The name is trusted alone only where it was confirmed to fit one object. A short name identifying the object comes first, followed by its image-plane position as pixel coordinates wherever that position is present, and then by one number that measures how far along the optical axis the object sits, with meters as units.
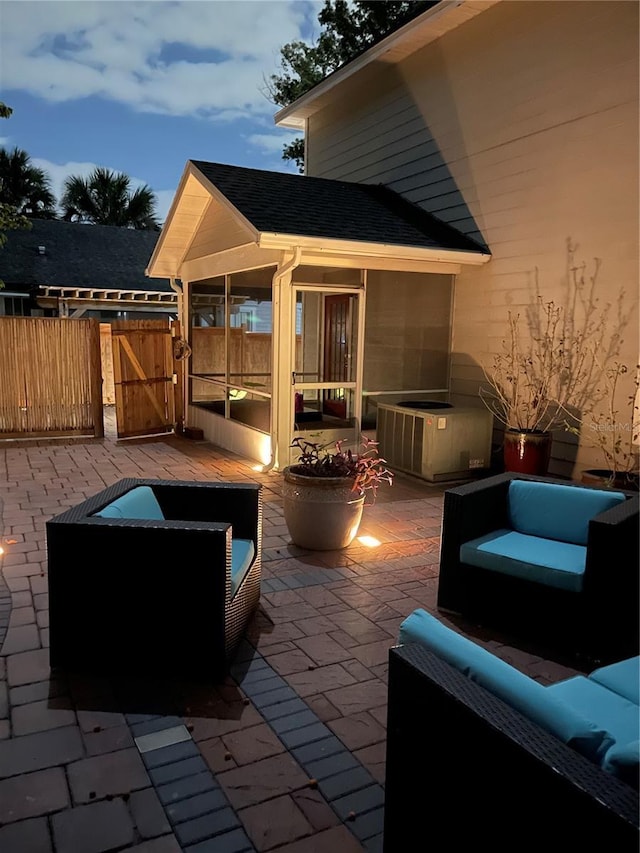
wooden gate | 9.11
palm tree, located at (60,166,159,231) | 25.83
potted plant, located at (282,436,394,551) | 4.35
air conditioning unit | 6.67
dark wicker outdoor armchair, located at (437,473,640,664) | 2.99
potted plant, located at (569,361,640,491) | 5.73
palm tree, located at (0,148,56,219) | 24.92
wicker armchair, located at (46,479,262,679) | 2.76
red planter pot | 6.24
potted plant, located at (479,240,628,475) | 6.22
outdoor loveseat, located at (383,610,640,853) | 1.31
